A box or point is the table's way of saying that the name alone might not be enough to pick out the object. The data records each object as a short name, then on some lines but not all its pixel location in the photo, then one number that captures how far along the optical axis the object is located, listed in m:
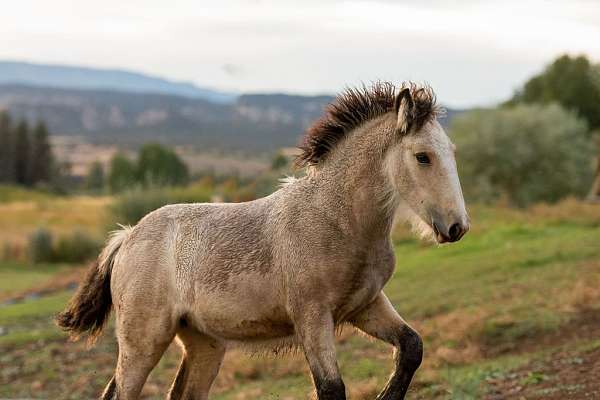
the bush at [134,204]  44.97
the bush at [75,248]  49.28
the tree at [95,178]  139.50
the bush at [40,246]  48.78
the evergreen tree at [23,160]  112.86
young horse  5.78
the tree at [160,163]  109.43
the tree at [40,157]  113.31
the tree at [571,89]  63.22
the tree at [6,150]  110.31
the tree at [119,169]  103.69
